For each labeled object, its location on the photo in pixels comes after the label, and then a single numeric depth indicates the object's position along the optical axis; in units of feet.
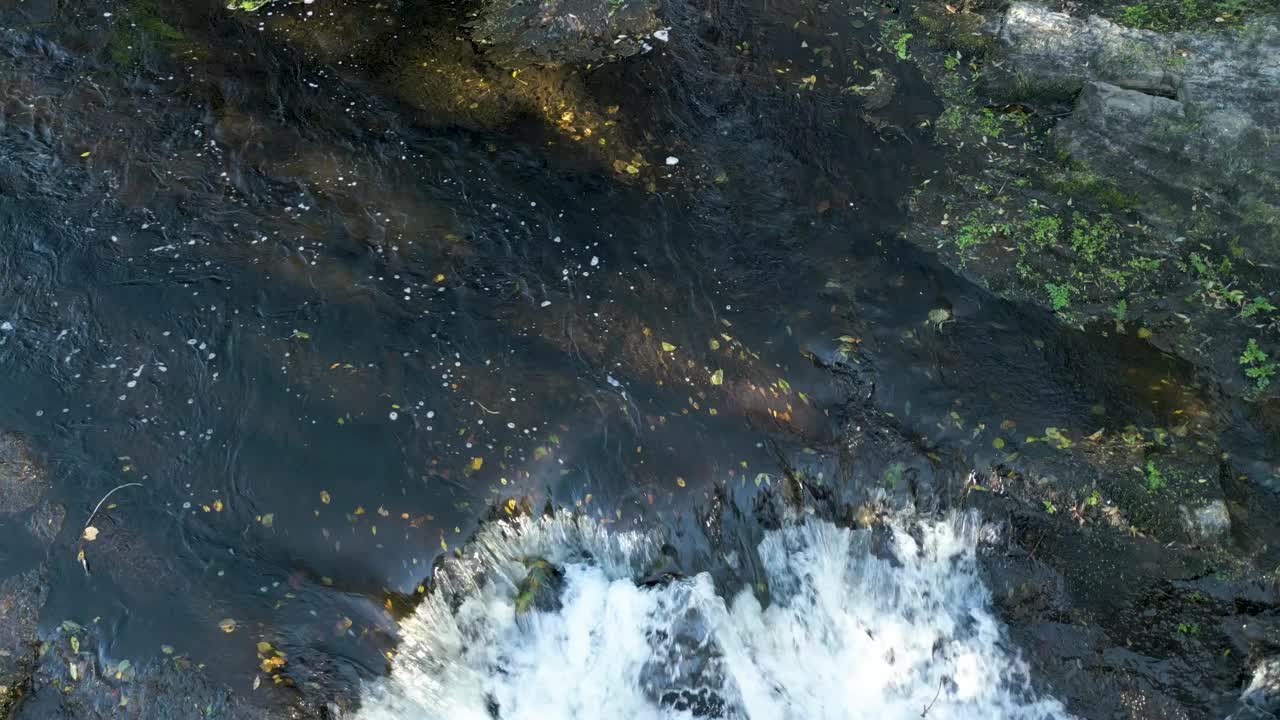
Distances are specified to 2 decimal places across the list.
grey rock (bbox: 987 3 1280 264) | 23.72
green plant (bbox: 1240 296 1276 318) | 22.34
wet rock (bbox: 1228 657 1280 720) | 18.34
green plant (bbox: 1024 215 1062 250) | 23.98
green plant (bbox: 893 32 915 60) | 28.37
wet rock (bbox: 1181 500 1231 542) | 19.30
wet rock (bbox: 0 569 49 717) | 18.39
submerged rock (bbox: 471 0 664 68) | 28.63
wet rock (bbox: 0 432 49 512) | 20.24
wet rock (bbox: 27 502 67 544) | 19.81
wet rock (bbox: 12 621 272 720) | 18.15
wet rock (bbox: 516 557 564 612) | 19.69
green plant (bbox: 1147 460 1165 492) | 19.84
